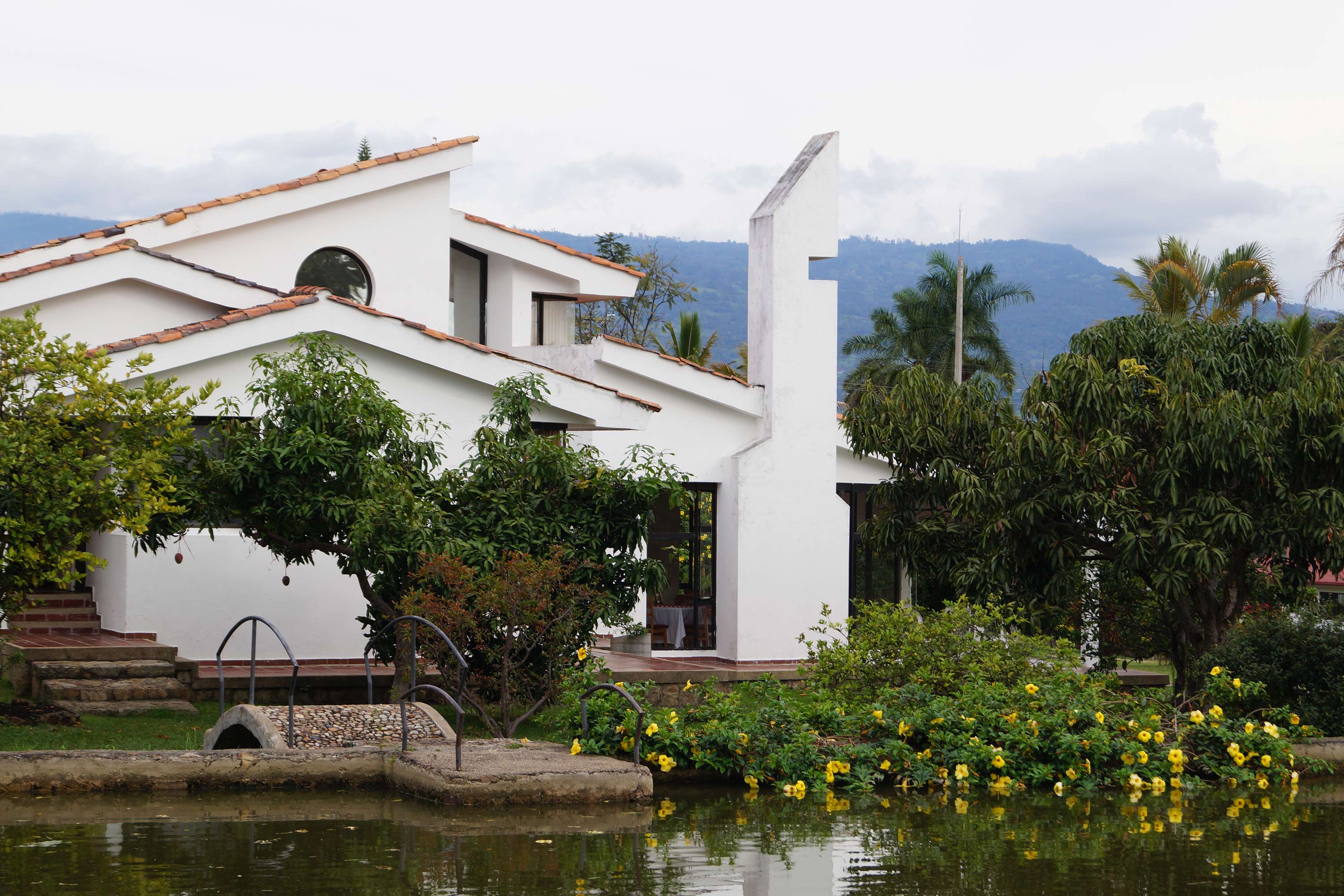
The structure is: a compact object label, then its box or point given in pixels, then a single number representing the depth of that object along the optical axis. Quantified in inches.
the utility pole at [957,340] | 1934.1
